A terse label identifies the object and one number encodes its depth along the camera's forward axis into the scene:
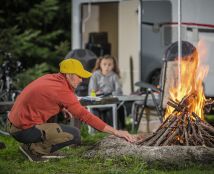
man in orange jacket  7.78
